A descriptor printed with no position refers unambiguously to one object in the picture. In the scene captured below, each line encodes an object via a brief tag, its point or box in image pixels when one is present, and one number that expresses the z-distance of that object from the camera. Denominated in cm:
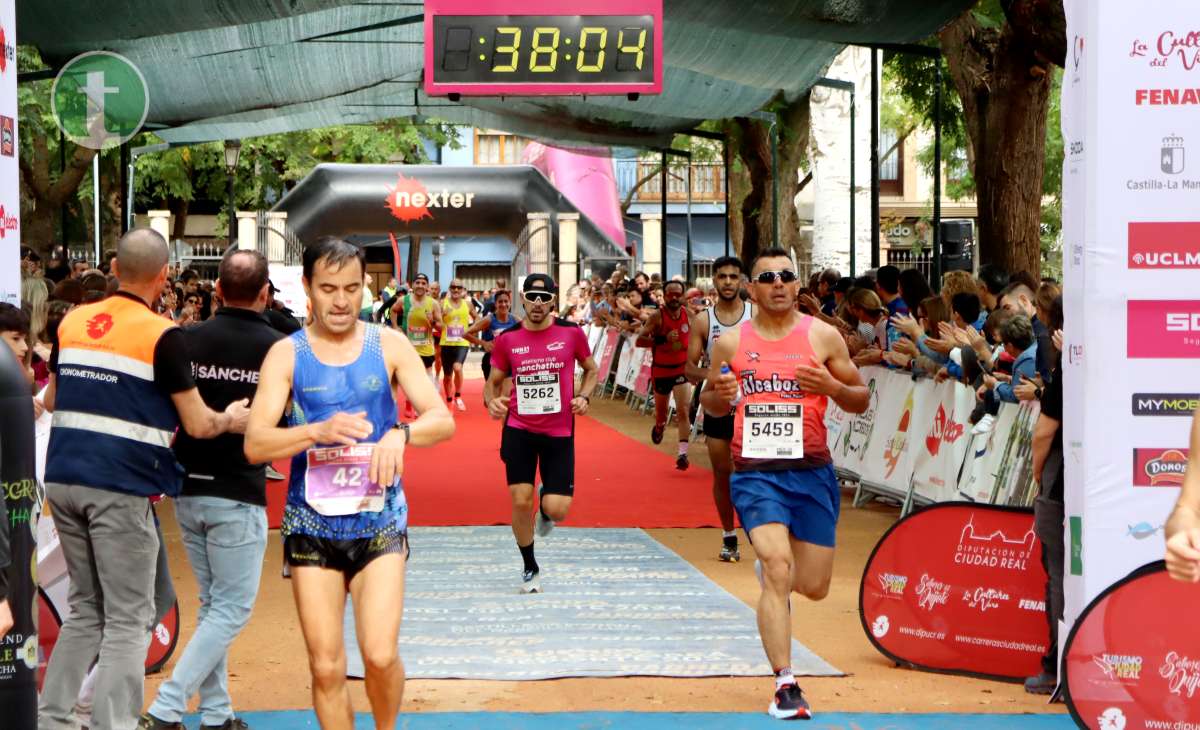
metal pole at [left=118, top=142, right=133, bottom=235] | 2592
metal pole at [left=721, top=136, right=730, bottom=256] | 2904
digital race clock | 1509
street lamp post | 3108
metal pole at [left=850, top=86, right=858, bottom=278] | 2318
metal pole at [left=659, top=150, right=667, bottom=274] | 3327
